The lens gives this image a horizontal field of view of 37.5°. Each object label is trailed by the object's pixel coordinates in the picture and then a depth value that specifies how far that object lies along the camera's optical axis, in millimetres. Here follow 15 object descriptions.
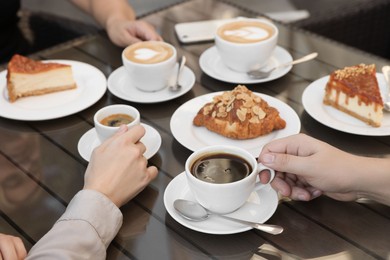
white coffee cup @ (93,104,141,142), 1399
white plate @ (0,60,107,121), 1621
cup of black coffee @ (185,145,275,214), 1147
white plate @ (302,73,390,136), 1466
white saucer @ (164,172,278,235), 1165
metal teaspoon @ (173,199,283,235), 1155
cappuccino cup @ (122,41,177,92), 1676
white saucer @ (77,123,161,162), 1436
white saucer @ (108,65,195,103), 1679
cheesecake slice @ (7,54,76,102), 1701
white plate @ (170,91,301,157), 1447
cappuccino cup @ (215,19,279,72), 1759
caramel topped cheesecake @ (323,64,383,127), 1500
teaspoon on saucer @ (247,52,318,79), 1756
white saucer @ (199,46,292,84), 1757
